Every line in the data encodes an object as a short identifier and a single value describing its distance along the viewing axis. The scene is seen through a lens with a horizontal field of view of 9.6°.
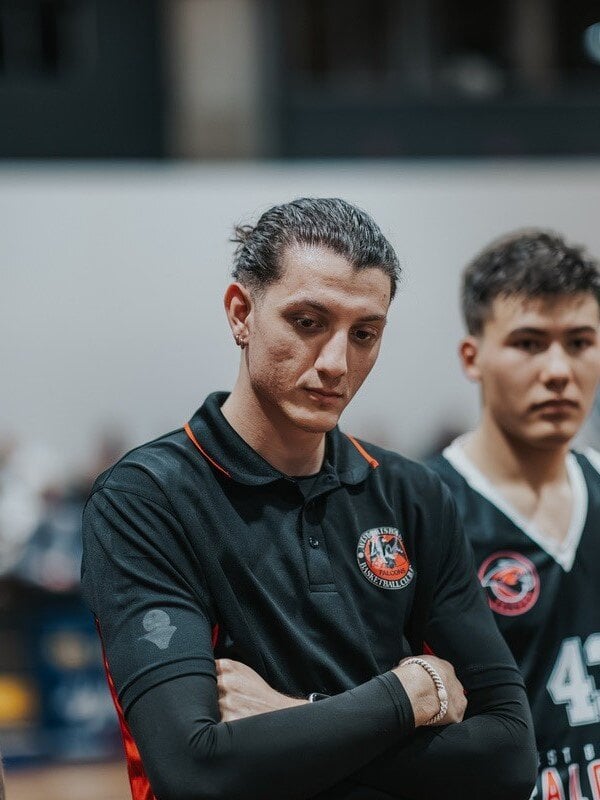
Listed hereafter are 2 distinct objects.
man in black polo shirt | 3.35
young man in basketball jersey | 3.73
